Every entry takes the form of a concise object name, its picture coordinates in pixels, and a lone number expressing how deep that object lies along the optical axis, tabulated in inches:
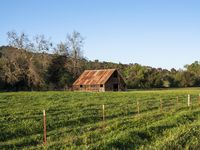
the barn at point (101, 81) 2362.0
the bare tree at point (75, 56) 2858.6
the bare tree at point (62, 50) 2937.6
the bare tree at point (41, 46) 2671.0
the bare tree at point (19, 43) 2553.3
